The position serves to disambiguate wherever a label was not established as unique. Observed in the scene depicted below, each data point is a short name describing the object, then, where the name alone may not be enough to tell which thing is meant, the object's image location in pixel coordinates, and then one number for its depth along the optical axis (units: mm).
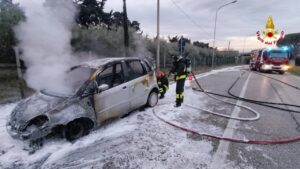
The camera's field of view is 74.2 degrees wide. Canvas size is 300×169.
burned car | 3443
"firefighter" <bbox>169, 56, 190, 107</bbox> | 6121
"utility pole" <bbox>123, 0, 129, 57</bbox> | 13930
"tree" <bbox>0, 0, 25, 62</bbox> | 8617
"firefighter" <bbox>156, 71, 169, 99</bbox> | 7066
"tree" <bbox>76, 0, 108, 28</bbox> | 21719
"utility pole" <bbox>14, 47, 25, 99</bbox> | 5923
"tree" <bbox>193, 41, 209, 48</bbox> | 52925
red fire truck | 19797
